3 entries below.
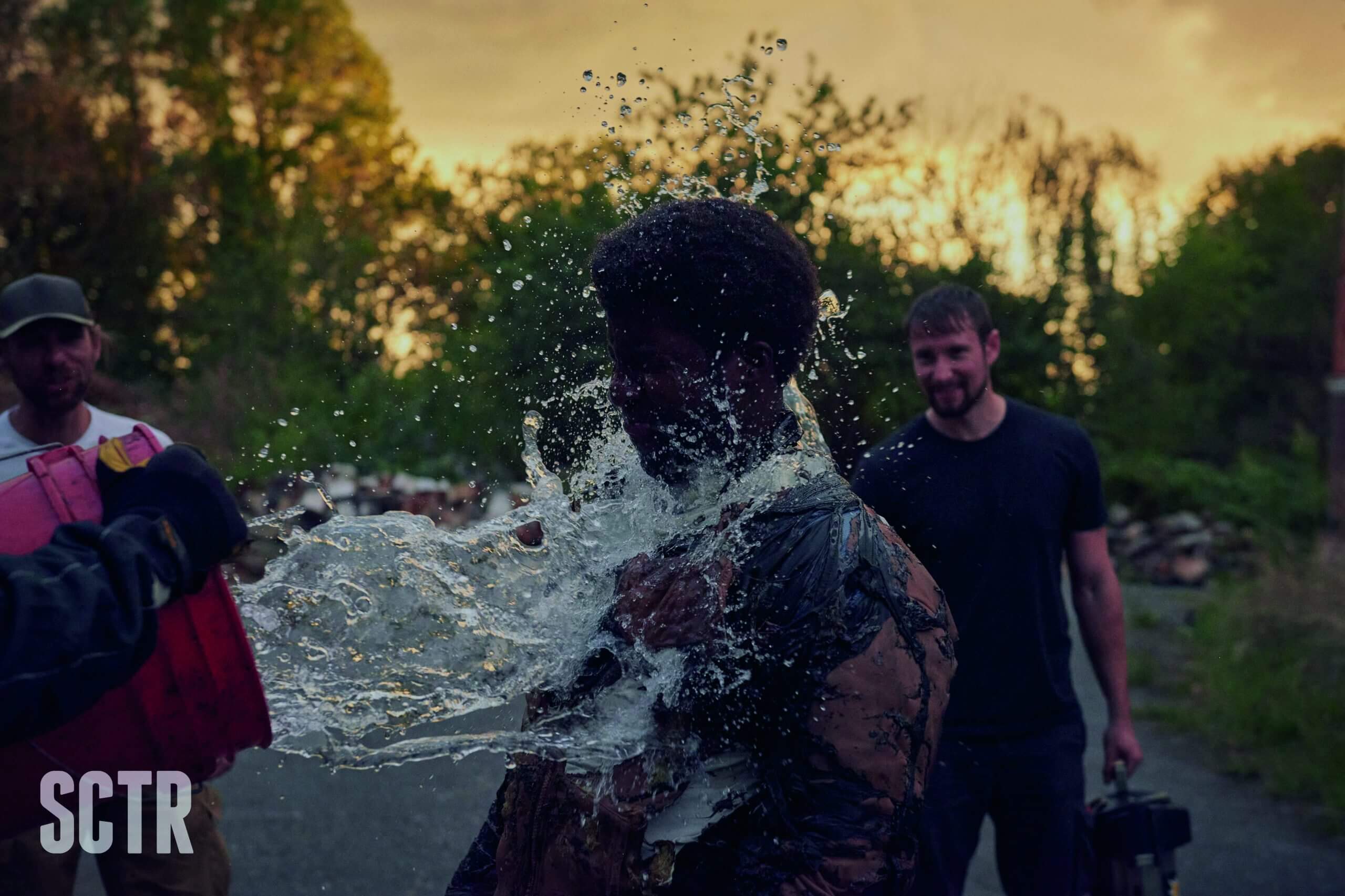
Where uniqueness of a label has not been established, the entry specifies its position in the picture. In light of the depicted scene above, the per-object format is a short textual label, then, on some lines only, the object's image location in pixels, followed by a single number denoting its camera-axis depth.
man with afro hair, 1.54
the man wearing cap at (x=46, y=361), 3.54
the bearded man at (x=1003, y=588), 3.33
